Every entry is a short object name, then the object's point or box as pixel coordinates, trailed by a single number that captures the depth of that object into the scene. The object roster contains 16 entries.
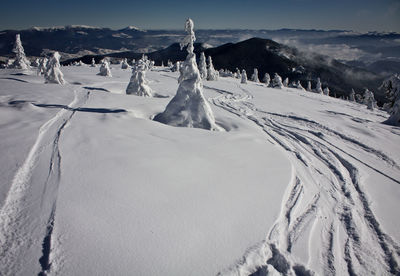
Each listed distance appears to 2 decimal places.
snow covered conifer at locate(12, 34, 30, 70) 47.50
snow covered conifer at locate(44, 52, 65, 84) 26.48
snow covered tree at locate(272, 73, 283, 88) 53.67
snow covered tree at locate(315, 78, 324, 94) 77.55
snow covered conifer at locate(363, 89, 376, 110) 51.47
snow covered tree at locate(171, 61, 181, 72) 65.70
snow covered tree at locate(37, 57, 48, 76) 35.12
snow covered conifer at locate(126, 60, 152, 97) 21.98
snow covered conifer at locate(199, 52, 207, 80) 48.41
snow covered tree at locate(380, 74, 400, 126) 17.78
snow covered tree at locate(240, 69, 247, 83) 50.88
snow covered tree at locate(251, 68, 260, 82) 79.78
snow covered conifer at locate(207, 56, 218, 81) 49.36
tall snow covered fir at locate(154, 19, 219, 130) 11.47
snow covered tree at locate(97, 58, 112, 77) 41.72
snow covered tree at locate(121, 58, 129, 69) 70.64
